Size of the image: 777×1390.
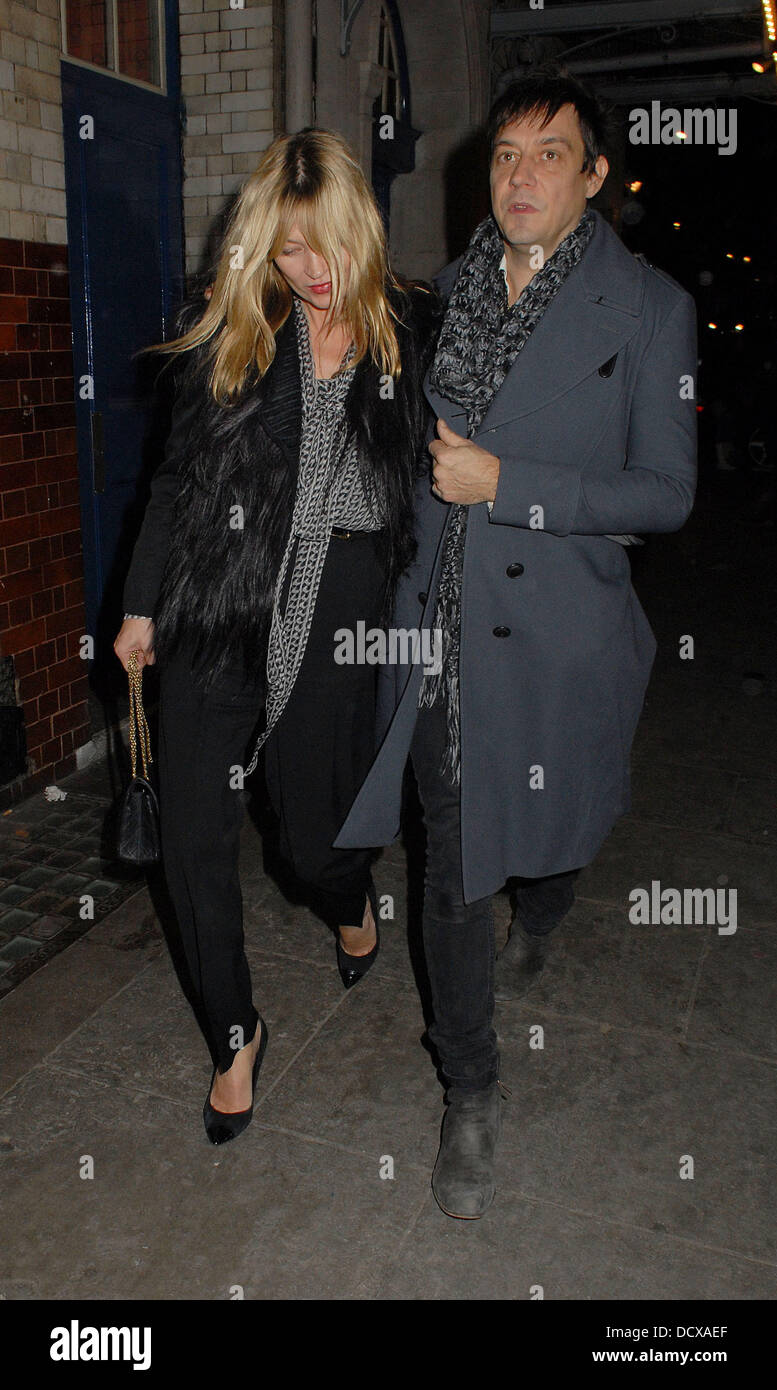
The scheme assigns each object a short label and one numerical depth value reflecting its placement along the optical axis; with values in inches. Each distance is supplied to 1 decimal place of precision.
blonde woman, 95.2
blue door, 206.1
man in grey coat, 93.0
